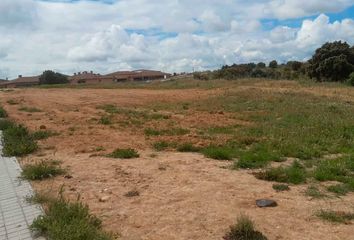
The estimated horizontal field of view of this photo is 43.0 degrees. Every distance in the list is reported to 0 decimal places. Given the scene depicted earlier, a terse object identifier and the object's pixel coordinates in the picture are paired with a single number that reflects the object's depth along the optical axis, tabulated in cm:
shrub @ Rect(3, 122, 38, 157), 984
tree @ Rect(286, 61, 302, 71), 5476
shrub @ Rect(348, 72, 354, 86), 3406
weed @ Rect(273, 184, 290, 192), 667
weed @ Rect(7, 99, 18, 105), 2770
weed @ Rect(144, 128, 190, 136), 1253
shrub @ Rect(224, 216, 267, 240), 463
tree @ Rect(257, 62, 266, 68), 7143
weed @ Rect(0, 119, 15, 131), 1422
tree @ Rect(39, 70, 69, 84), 8331
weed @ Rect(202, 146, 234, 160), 904
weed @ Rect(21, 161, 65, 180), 745
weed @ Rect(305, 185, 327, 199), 629
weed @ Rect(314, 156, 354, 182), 732
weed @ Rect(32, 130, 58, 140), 1224
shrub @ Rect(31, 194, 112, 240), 452
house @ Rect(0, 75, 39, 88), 10836
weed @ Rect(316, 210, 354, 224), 524
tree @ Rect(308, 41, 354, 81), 4077
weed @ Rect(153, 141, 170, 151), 1034
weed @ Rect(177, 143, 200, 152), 1004
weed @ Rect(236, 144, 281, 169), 832
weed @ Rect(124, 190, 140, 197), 646
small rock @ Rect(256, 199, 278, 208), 582
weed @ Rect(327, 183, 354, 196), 649
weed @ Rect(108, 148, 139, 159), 934
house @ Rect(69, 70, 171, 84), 10744
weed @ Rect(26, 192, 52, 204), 593
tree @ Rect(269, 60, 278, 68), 6950
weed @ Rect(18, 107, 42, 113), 2177
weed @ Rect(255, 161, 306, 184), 721
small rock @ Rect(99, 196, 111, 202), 628
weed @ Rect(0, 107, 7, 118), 1860
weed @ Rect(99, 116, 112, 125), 1550
